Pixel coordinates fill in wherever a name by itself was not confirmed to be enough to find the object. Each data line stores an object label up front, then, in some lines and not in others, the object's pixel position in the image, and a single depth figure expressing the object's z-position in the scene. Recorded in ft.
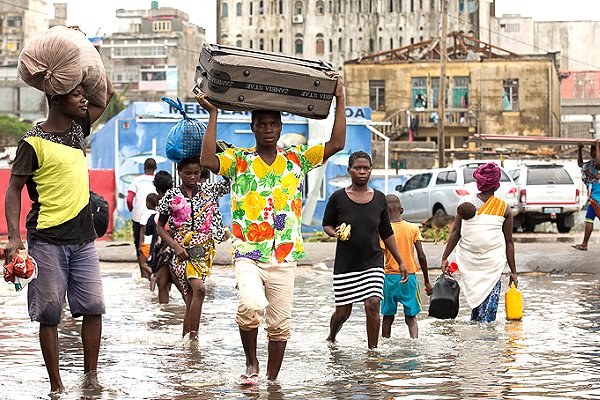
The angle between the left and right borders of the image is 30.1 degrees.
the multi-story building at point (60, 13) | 420.36
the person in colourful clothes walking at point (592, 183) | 55.77
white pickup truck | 86.63
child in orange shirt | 30.91
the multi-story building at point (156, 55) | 370.94
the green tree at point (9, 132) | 299.79
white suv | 86.15
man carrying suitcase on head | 22.80
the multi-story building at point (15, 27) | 364.79
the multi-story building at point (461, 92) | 217.36
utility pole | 127.19
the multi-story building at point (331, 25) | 351.87
